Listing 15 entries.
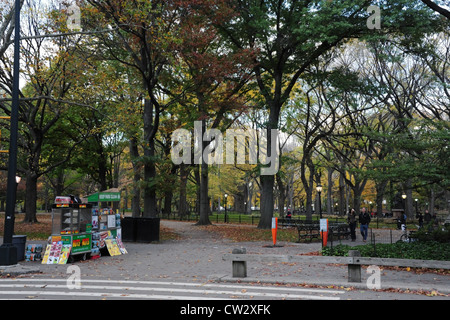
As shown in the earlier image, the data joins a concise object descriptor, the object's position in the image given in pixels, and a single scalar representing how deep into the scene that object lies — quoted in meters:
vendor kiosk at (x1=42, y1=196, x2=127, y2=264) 13.20
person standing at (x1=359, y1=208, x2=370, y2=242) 21.17
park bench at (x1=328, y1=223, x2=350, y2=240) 22.55
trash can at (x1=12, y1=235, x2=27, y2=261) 13.45
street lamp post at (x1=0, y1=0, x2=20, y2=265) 11.29
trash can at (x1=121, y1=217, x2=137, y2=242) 20.36
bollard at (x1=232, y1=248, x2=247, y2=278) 9.74
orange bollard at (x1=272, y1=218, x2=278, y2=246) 18.88
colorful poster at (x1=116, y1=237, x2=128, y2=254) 15.89
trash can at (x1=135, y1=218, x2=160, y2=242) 20.20
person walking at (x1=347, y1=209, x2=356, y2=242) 21.66
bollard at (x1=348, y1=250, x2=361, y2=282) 9.06
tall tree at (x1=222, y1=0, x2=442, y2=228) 19.95
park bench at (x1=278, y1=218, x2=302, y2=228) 27.70
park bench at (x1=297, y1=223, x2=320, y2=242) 21.56
